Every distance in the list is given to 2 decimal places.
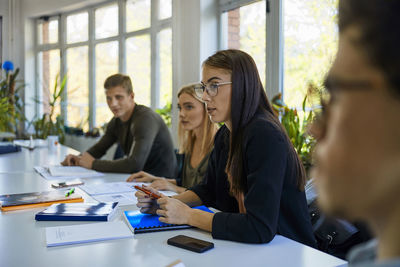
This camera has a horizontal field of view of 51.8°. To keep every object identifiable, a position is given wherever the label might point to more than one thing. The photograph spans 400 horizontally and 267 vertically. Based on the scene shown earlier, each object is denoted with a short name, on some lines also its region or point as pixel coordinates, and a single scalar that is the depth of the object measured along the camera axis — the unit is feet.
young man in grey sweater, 9.33
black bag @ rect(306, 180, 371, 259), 5.22
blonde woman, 7.81
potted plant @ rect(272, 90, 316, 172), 10.12
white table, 3.63
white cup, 13.47
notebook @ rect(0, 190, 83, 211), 5.62
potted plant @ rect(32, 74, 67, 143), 21.95
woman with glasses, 4.29
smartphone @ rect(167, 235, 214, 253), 3.89
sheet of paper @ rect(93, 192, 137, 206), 5.90
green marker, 6.09
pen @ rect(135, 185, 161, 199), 5.00
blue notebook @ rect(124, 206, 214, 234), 4.50
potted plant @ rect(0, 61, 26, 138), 21.84
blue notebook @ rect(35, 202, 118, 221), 4.92
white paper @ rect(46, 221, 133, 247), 4.13
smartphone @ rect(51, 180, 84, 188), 7.13
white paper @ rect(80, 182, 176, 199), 6.60
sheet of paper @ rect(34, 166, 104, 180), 8.17
